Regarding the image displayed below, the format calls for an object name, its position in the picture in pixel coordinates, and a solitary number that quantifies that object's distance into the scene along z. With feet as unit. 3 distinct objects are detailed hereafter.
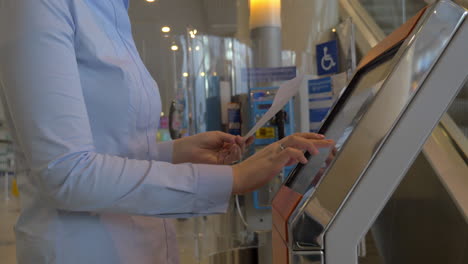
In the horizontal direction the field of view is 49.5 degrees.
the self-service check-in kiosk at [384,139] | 2.07
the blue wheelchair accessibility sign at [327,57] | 11.05
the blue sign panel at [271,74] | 11.66
